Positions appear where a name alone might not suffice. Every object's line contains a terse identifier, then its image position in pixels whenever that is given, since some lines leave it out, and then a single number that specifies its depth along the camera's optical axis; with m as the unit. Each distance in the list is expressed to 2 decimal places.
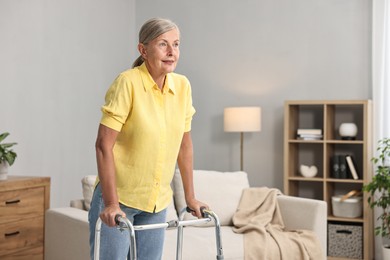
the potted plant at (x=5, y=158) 4.02
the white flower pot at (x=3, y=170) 4.01
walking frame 1.75
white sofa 3.62
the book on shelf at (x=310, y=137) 5.28
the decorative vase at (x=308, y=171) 5.32
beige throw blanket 3.76
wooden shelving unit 5.06
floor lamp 5.39
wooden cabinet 3.87
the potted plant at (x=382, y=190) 4.67
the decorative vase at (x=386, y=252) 4.81
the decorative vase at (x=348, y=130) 5.17
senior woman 1.87
